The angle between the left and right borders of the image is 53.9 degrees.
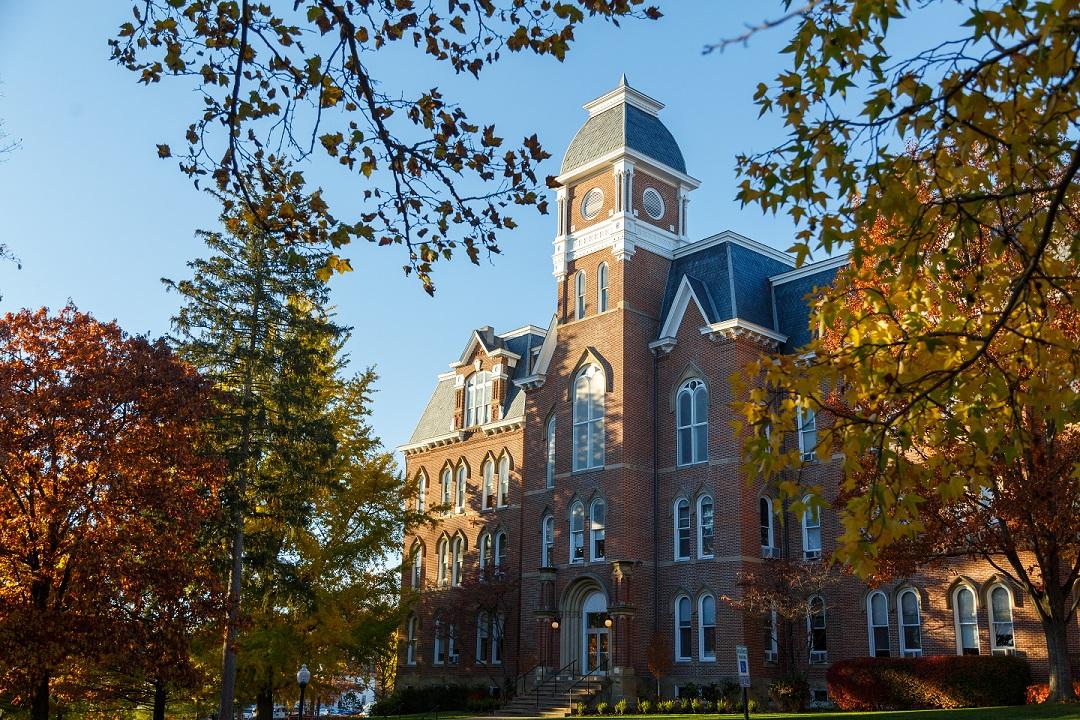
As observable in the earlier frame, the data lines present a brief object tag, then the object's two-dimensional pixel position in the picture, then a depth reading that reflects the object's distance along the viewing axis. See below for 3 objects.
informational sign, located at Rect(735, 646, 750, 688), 20.67
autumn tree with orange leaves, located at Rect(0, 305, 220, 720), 21.09
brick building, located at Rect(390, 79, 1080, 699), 32.31
